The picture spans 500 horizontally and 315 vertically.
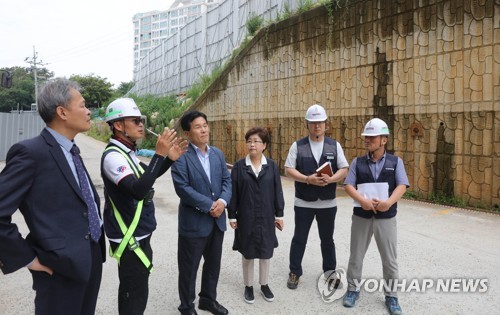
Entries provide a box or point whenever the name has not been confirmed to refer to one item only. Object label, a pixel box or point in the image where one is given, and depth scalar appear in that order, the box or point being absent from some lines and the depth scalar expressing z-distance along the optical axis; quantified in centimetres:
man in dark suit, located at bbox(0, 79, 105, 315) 173
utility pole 4315
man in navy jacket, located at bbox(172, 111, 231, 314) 311
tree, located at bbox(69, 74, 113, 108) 5247
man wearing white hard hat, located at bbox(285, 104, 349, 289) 378
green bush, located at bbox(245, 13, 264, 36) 1300
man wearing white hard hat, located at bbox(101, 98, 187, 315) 237
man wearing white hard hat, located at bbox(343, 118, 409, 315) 324
